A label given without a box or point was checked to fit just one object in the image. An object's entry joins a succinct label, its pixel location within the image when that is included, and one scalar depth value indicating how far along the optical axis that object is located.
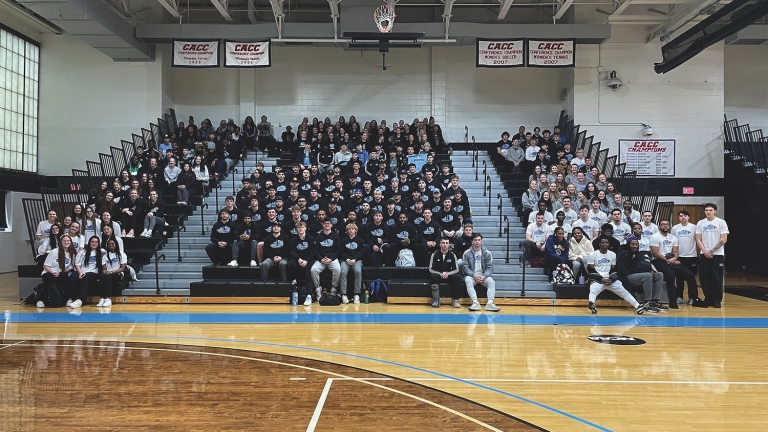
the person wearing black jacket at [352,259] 11.77
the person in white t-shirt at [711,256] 11.34
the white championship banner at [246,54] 16.66
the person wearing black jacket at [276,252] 11.91
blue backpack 11.91
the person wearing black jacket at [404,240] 12.52
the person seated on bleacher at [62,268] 11.09
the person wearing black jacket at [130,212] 13.72
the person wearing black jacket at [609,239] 11.73
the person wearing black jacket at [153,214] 13.76
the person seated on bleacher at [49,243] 11.50
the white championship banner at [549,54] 16.95
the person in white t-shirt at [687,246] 11.70
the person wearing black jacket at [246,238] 12.53
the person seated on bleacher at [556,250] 12.12
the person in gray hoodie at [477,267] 11.27
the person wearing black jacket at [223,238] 12.67
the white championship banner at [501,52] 16.91
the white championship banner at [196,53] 16.97
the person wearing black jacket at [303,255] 11.73
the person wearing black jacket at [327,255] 11.73
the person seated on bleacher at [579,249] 11.95
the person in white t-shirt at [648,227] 11.95
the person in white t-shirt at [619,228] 12.40
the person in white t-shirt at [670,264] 11.35
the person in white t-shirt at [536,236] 12.91
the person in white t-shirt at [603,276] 10.95
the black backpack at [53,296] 11.02
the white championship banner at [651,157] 19.94
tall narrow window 18.83
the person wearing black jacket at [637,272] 11.17
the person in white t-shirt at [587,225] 12.84
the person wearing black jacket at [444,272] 11.35
